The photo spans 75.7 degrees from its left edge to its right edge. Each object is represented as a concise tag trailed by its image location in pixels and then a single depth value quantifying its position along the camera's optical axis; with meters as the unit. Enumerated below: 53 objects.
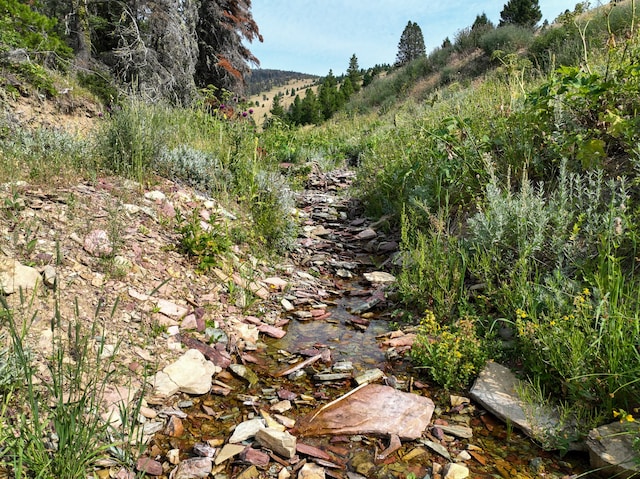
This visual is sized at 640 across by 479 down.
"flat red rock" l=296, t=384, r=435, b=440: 2.38
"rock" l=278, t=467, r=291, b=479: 2.05
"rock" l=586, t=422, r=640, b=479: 1.92
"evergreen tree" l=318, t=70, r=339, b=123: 51.25
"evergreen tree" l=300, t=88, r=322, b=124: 51.72
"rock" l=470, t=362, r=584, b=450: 2.23
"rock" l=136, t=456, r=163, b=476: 2.02
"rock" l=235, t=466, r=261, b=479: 2.04
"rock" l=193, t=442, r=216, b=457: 2.17
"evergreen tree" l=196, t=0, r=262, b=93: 18.72
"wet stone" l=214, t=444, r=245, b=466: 2.13
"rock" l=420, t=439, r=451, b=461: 2.20
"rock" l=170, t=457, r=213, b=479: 2.03
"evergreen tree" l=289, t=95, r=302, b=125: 55.38
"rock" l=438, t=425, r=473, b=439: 2.36
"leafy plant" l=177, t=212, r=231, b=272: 3.96
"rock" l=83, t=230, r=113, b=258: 3.37
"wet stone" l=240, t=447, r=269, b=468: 2.12
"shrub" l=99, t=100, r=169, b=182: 4.70
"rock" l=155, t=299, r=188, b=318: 3.27
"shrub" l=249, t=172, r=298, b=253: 5.00
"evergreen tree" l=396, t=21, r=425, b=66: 65.62
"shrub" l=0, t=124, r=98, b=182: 3.93
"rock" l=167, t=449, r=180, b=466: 2.11
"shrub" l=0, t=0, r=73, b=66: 7.16
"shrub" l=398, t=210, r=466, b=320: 3.53
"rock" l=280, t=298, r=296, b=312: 3.99
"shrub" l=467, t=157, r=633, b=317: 2.99
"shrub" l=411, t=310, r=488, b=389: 2.77
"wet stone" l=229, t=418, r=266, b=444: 2.28
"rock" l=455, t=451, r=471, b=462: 2.18
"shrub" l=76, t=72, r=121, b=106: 9.31
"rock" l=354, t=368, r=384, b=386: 2.86
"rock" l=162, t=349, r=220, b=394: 2.69
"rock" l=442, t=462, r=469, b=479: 2.04
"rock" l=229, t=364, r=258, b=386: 2.90
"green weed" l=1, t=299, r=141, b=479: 1.65
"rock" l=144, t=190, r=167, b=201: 4.54
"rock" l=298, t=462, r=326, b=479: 2.04
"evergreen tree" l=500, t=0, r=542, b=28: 35.25
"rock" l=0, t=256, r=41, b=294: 2.56
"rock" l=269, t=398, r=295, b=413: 2.58
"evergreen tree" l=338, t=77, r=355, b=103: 52.52
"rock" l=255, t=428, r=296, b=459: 2.17
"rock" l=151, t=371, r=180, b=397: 2.57
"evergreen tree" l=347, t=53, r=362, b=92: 59.24
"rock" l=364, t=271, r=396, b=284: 4.44
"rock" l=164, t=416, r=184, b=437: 2.31
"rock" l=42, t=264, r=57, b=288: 2.82
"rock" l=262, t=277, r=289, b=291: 4.29
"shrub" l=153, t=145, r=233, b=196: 5.23
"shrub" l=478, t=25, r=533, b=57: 21.05
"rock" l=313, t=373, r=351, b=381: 2.91
